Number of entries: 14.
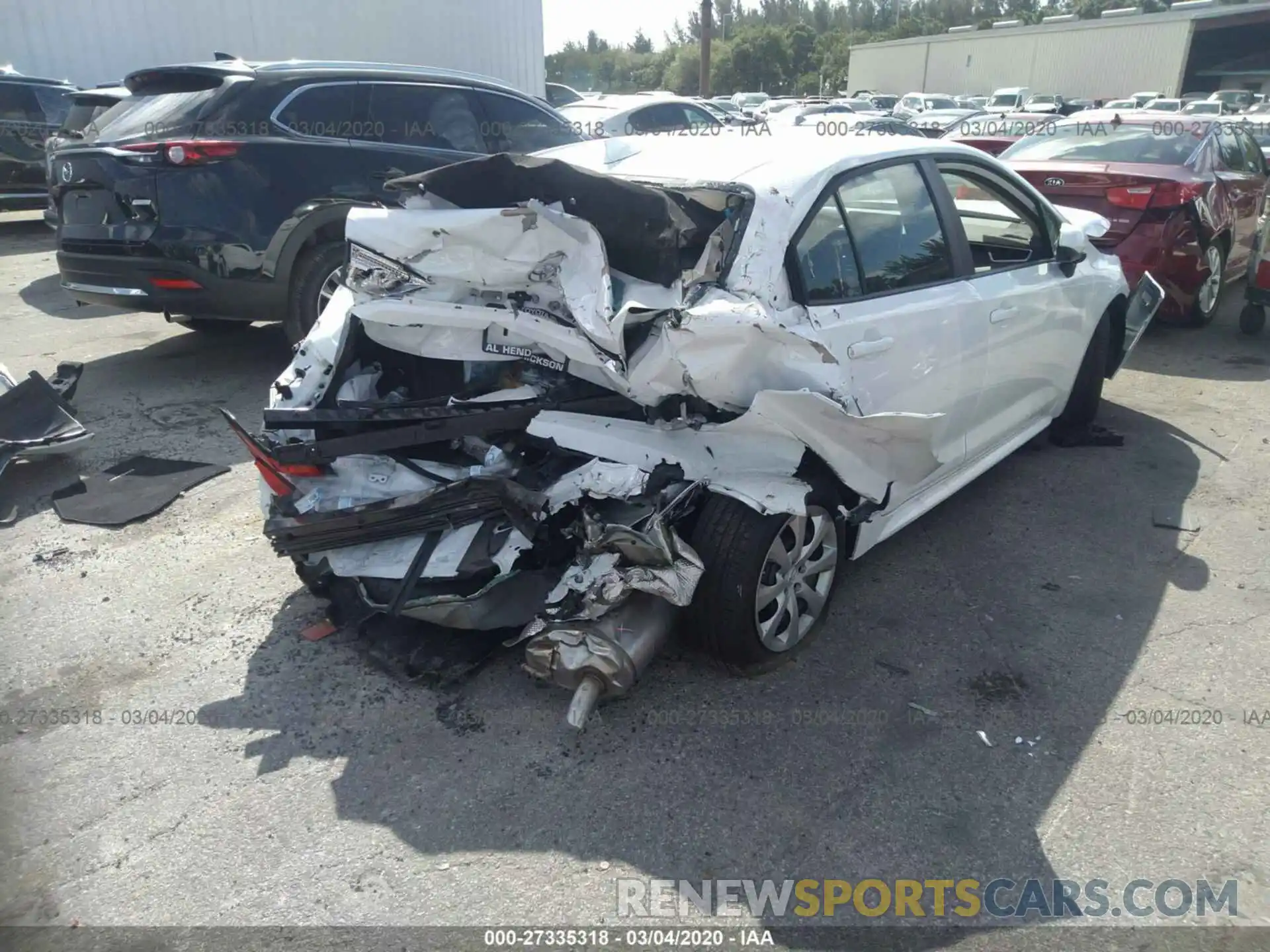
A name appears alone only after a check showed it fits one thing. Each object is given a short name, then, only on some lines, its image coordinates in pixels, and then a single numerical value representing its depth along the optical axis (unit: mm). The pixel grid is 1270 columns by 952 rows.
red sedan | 7043
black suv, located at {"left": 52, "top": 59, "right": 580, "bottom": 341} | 5602
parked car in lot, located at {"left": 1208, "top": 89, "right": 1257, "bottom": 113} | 28275
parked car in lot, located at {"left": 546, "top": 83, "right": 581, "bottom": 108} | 19156
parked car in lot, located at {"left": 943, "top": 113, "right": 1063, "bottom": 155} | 11578
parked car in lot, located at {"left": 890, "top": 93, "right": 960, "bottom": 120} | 32469
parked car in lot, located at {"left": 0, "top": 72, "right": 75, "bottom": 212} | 11305
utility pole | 26962
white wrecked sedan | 2928
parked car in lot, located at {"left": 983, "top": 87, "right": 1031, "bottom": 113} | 35094
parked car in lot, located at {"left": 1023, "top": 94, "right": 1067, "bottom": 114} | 30186
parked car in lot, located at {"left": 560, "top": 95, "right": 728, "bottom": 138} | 11781
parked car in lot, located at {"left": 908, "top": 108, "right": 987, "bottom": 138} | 19188
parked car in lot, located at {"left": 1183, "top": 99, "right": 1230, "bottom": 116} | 23141
